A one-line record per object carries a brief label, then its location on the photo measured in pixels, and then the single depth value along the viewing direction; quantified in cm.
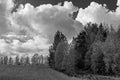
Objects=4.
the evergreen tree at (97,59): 3668
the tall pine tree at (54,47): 4513
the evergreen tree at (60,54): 3985
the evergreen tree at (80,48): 4242
